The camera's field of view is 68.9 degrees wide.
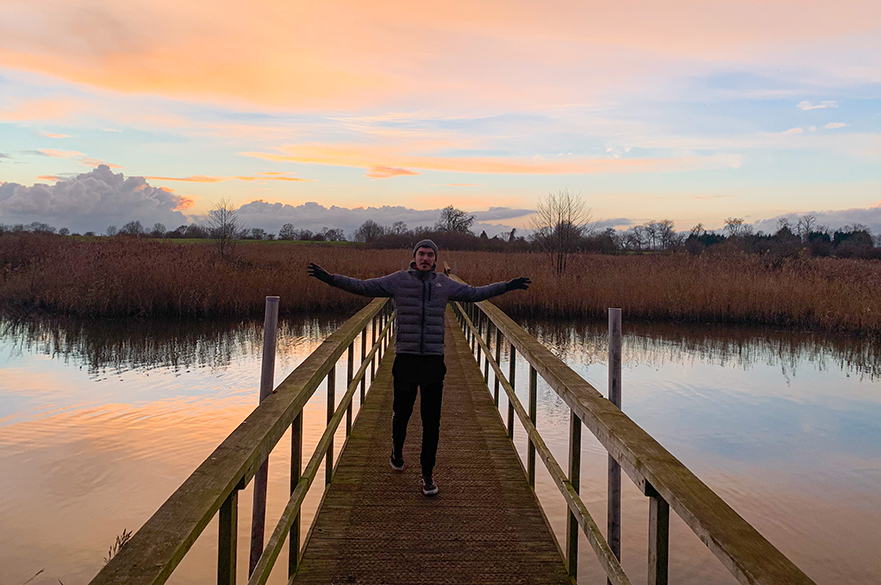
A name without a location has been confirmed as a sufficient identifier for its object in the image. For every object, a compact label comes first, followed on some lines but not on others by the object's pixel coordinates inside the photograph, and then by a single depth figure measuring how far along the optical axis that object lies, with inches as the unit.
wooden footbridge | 65.7
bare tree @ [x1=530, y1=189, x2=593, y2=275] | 919.0
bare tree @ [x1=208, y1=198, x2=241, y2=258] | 1104.2
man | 160.9
